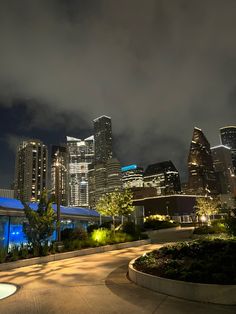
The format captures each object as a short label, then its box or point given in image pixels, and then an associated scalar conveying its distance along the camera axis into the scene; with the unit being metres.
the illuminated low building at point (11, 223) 19.72
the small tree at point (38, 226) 16.72
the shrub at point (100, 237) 21.21
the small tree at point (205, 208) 45.62
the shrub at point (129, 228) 27.63
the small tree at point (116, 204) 28.84
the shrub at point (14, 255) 14.60
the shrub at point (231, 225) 14.16
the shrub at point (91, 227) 32.42
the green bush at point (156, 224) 46.06
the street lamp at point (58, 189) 17.90
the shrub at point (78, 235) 21.26
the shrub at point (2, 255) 14.08
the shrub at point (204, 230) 30.64
